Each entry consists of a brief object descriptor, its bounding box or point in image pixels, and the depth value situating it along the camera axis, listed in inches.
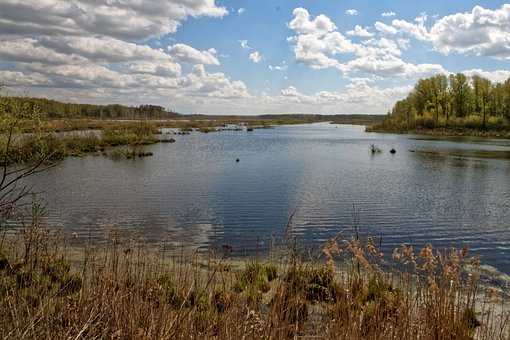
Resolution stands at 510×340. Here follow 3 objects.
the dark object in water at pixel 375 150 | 1791.6
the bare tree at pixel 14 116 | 260.8
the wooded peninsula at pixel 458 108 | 2967.5
